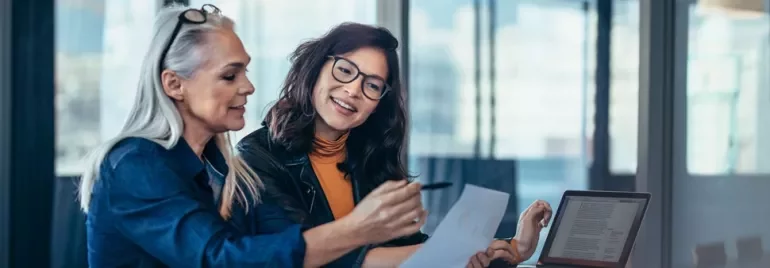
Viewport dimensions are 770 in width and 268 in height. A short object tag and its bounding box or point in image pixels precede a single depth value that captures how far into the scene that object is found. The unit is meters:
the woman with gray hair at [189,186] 1.85
